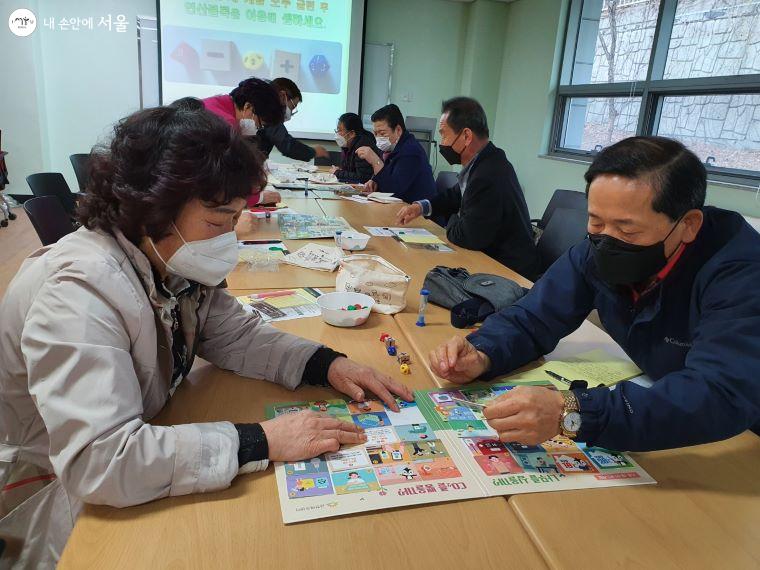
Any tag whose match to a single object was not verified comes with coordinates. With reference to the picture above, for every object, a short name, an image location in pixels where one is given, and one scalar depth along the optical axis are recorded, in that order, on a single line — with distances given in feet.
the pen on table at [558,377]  4.07
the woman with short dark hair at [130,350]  2.42
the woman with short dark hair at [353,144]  15.21
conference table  2.29
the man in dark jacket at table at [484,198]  8.34
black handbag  5.18
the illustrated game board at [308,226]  8.23
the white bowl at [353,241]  7.42
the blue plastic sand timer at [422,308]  5.13
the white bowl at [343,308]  4.83
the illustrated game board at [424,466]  2.65
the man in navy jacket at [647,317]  3.03
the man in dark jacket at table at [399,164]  13.16
